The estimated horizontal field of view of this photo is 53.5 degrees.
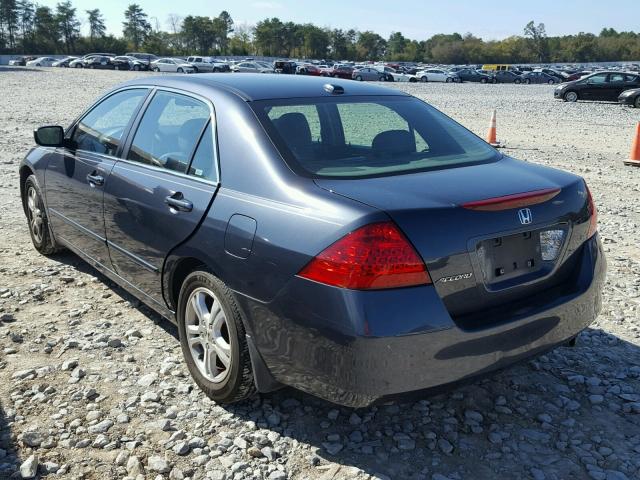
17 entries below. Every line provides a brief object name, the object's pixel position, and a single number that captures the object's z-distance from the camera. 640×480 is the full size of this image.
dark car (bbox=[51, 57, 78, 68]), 73.19
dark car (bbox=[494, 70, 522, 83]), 64.81
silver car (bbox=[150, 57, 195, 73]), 62.41
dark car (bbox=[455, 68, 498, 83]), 64.06
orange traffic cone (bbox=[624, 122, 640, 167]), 11.37
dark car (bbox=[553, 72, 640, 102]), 29.56
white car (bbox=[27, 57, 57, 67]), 73.12
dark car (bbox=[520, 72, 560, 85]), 65.06
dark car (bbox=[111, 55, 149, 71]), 67.12
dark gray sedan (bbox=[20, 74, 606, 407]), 2.58
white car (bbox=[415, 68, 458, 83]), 63.56
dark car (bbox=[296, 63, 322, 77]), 54.78
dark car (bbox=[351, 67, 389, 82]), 59.47
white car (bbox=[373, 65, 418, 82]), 61.81
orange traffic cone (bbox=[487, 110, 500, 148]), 13.68
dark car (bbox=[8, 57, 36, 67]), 73.50
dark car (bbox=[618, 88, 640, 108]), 26.83
